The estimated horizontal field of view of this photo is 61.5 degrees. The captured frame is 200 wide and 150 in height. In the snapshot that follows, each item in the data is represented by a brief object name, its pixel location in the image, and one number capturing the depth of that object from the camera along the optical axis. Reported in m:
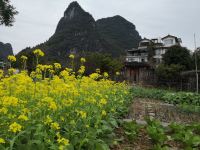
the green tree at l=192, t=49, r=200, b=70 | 19.57
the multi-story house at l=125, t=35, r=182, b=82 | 31.49
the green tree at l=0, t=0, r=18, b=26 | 9.40
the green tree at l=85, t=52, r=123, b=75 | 15.63
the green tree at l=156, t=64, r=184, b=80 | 13.68
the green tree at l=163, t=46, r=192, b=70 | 19.56
